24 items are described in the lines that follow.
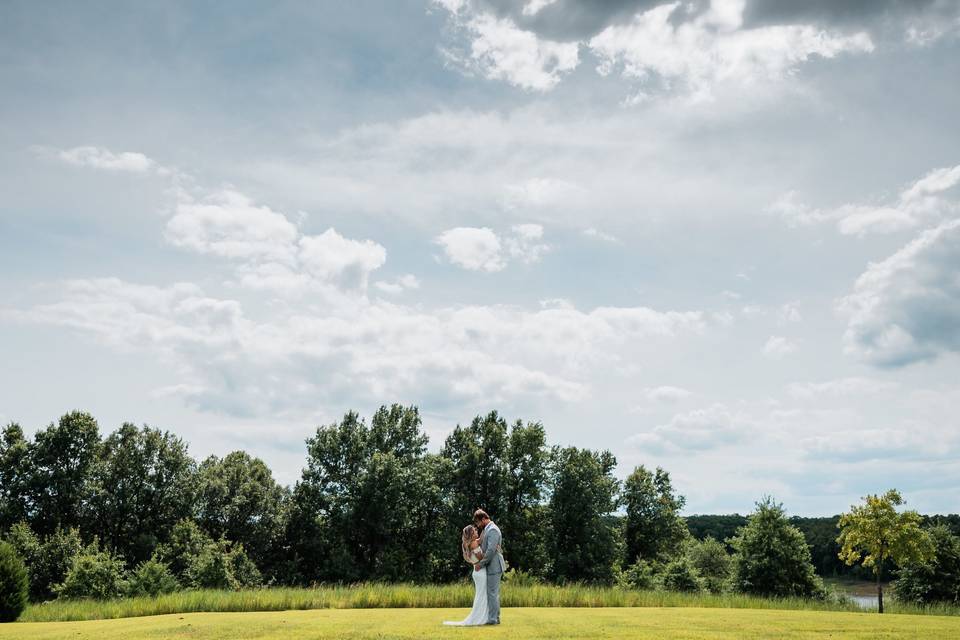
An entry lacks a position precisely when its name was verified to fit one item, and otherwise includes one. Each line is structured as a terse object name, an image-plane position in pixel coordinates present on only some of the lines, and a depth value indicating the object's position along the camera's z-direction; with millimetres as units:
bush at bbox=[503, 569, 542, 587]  30500
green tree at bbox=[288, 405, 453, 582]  55531
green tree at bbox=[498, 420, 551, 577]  56781
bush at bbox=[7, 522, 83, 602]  48719
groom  16359
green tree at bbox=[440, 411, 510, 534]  58594
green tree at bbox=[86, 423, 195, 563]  55969
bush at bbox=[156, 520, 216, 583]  53219
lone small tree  31328
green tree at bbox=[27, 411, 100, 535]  54281
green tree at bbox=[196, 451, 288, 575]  60094
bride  16406
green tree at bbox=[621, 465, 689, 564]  67438
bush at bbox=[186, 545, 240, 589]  46219
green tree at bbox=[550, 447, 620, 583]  56281
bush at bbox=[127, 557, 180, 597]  40406
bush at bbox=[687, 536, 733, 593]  67125
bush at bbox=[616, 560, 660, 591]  51172
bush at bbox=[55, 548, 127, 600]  39156
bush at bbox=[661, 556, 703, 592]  47250
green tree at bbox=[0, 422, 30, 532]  53062
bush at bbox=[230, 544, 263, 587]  52309
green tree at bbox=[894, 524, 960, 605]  39281
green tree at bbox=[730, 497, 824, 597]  38188
